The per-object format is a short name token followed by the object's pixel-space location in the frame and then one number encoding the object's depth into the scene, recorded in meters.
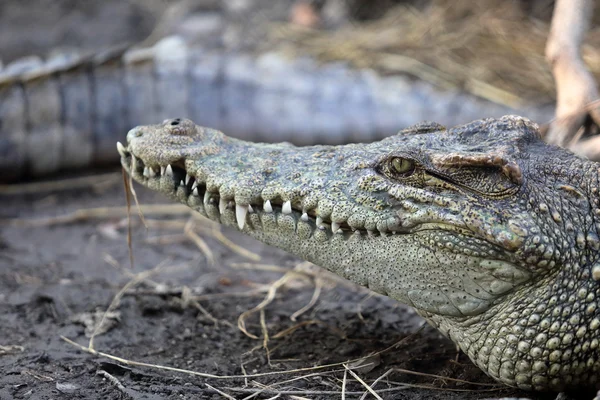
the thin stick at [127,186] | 5.56
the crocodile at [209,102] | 9.14
